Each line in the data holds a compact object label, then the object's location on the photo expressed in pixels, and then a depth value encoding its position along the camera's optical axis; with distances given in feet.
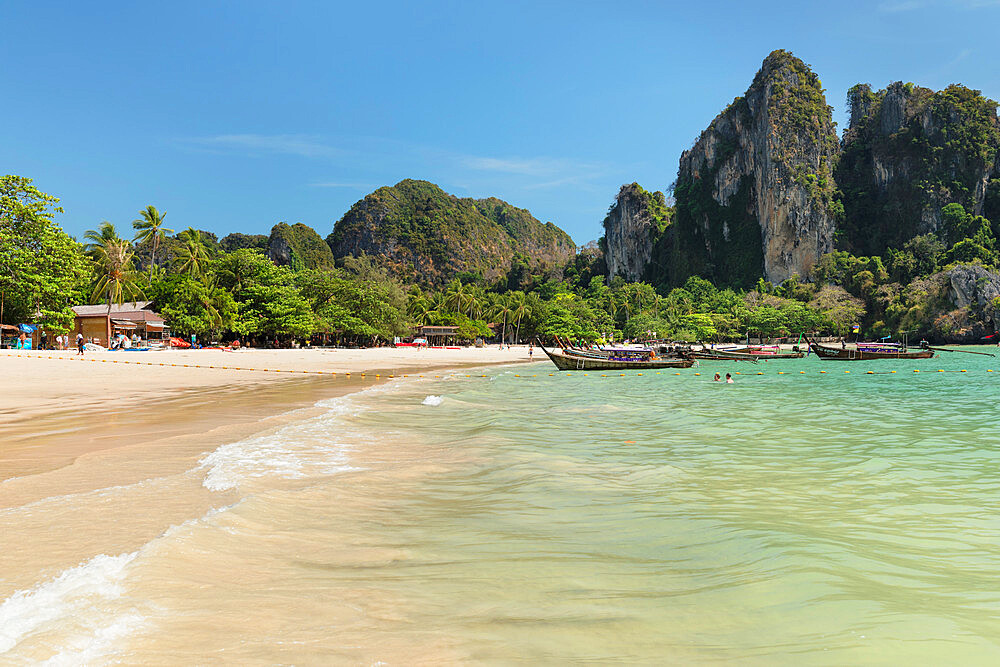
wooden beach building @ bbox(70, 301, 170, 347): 157.79
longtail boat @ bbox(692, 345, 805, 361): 164.14
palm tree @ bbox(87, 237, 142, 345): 181.88
